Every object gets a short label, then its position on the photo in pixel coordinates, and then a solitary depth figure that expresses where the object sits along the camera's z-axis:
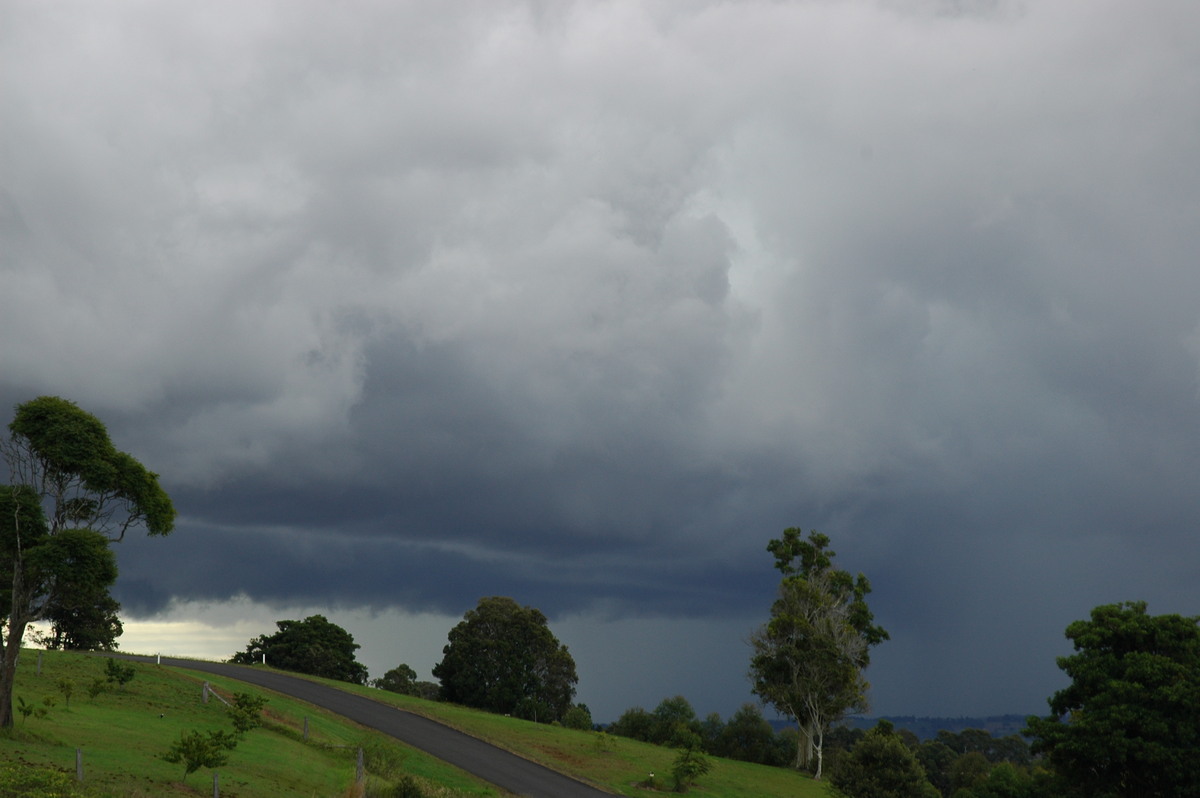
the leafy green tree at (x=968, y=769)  112.16
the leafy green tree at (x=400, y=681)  116.69
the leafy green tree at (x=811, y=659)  74.44
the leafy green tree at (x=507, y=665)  90.69
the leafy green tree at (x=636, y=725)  95.41
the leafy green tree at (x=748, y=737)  87.56
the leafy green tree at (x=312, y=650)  98.88
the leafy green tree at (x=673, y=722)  77.12
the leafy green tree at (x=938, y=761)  124.75
